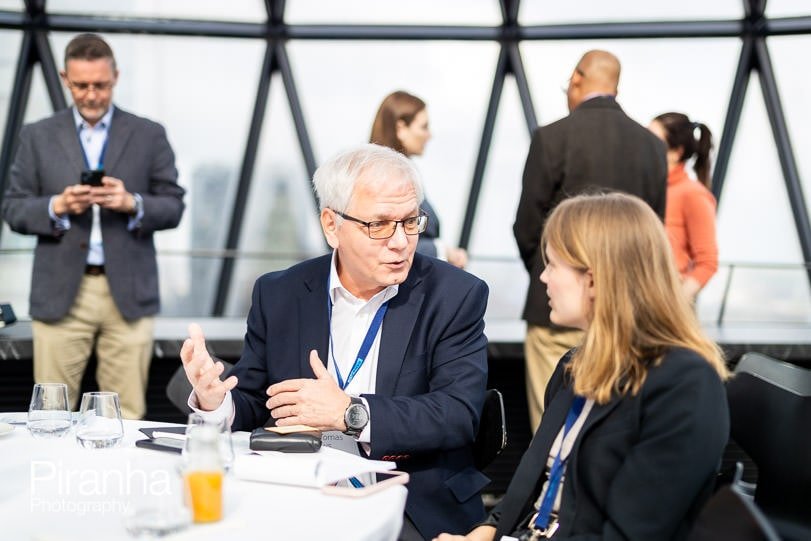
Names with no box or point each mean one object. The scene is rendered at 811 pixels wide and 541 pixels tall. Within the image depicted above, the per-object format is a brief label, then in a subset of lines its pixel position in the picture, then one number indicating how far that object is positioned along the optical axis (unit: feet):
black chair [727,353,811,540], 7.95
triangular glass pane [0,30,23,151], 23.08
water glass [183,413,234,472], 5.67
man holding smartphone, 12.37
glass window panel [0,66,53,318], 18.69
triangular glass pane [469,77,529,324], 24.84
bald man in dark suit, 12.06
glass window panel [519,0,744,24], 23.41
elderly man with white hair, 7.12
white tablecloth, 5.06
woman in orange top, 13.75
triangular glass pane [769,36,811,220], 23.89
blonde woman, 5.64
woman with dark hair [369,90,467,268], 12.87
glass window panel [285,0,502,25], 23.72
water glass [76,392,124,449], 6.43
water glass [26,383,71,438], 6.66
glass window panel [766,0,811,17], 23.20
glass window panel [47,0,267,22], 23.03
